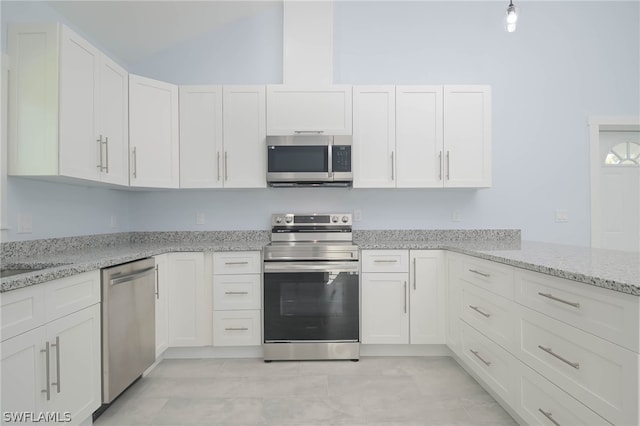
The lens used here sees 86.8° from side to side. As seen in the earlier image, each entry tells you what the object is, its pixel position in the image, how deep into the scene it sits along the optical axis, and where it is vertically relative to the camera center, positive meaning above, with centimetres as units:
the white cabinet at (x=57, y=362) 137 -68
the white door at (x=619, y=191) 341 +24
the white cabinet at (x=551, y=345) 119 -60
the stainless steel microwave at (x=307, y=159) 304 +51
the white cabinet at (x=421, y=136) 308 +72
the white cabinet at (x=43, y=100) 202 +70
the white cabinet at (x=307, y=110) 309 +96
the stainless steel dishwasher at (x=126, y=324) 195 -70
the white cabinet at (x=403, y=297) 285 -69
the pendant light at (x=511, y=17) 227 +133
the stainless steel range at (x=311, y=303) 278 -73
